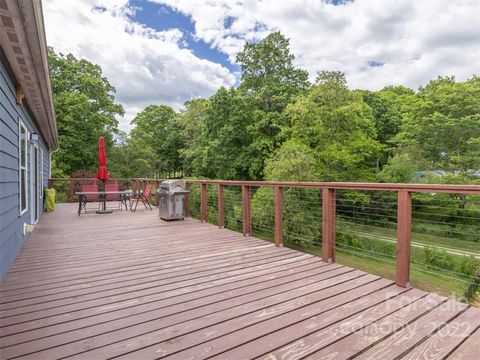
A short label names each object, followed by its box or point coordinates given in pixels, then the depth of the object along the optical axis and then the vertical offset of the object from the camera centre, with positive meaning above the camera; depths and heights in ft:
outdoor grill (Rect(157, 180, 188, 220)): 22.15 -1.76
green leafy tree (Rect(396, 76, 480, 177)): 42.73 +7.25
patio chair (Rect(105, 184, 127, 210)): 28.96 -2.11
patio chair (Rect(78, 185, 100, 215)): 30.71 -1.39
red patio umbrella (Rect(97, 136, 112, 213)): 27.11 +0.90
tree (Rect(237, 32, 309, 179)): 57.47 +17.28
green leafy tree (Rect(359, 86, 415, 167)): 68.80 +14.13
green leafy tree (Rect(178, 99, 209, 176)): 74.00 +11.80
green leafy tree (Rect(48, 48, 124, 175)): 57.77 +12.42
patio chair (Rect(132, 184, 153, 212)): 29.84 -1.90
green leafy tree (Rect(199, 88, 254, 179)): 59.26 +7.94
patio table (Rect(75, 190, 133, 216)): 26.72 -1.99
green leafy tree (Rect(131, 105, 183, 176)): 98.08 +12.92
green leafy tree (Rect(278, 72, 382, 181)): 49.85 +8.20
